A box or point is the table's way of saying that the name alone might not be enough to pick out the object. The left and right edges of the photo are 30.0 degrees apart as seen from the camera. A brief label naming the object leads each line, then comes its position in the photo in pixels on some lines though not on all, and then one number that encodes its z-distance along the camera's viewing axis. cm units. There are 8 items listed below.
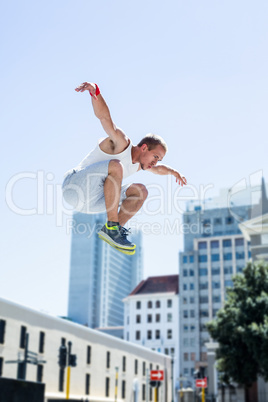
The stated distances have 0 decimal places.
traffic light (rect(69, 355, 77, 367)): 2694
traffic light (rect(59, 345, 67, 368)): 2686
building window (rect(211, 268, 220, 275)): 11462
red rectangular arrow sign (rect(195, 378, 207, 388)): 4000
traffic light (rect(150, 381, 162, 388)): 4172
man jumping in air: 526
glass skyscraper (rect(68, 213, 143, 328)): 17438
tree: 3166
